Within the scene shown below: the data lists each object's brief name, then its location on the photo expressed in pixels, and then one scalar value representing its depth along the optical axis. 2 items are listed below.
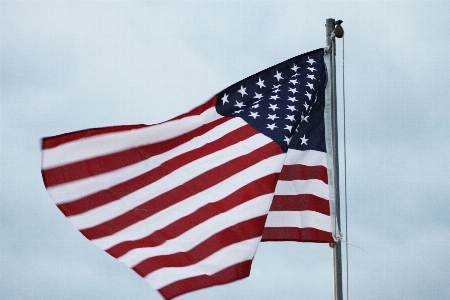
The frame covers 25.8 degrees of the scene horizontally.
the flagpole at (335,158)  14.12
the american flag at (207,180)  13.22
